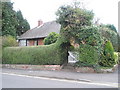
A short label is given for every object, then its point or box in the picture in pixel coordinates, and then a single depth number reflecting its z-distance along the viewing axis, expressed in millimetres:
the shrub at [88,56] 12102
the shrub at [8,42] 16828
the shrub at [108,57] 12646
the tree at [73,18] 12188
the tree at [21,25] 35312
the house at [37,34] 25606
